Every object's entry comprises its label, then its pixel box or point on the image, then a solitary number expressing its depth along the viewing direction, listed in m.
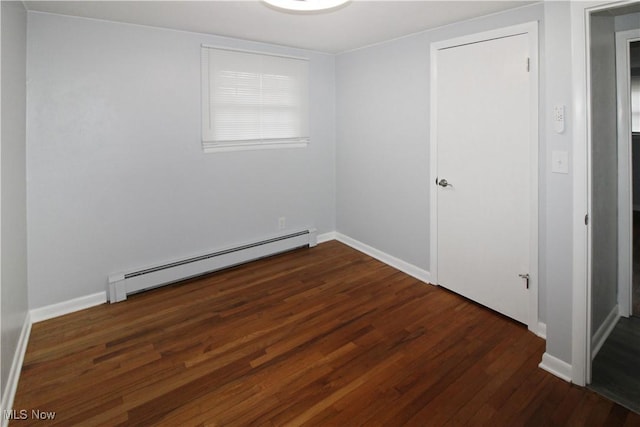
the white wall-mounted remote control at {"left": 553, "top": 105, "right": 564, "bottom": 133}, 2.04
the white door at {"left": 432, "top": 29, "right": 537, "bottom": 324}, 2.62
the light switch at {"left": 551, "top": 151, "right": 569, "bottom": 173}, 2.06
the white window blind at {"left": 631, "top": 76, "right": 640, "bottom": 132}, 3.27
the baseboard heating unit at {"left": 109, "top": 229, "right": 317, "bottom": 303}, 3.17
